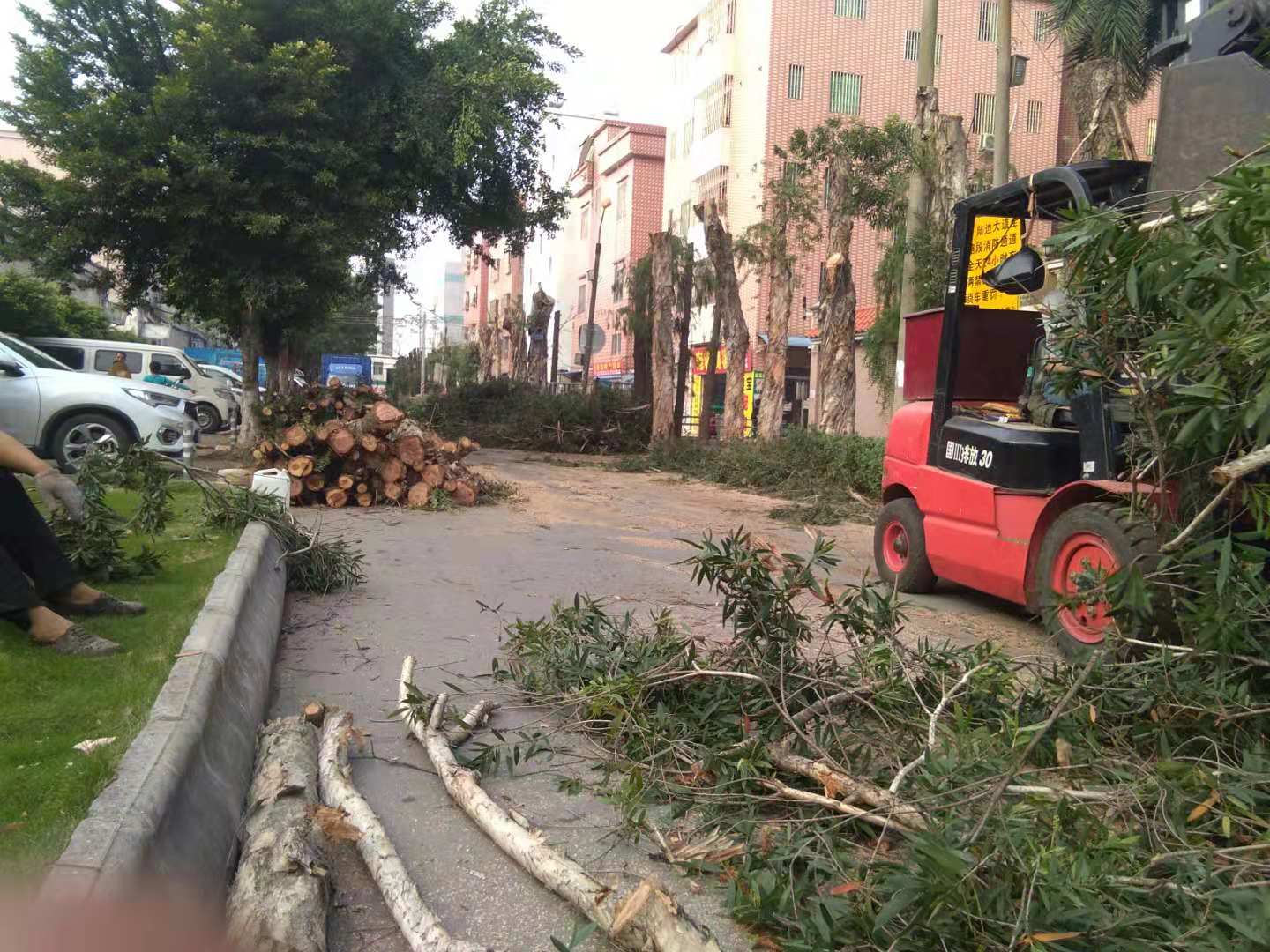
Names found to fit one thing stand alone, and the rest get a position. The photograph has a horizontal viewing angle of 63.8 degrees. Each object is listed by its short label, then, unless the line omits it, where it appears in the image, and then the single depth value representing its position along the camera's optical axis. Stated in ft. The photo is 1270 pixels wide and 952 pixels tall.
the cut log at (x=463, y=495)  44.91
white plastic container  30.17
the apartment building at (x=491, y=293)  210.09
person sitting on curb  15.89
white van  61.31
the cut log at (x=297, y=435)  42.23
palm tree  56.54
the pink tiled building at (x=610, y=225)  188.14
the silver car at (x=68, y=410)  39.47
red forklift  17.40
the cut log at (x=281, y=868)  9.21
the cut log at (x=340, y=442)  42.34
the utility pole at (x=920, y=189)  49.88
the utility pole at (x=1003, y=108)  55.42
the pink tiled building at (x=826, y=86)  136.77
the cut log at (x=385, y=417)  43.75
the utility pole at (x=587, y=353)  95.40
